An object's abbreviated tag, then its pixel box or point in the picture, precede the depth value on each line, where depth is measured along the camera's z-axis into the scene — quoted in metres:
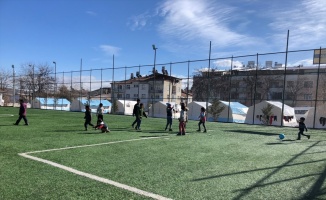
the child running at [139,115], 16.05
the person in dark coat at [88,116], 15.04
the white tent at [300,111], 36.53
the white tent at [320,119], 24.32
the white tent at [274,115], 30.06
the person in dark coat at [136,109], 16.09
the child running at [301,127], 13.53
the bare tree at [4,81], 66.50
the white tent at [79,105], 47.50
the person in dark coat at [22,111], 16.49
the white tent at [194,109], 35.42
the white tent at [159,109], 37.62
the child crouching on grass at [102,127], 14.25
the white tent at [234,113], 33.75
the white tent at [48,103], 54.19
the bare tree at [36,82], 56.85
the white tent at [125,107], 44.91
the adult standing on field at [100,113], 14.80
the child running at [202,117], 15.96
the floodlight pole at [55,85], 48.37
